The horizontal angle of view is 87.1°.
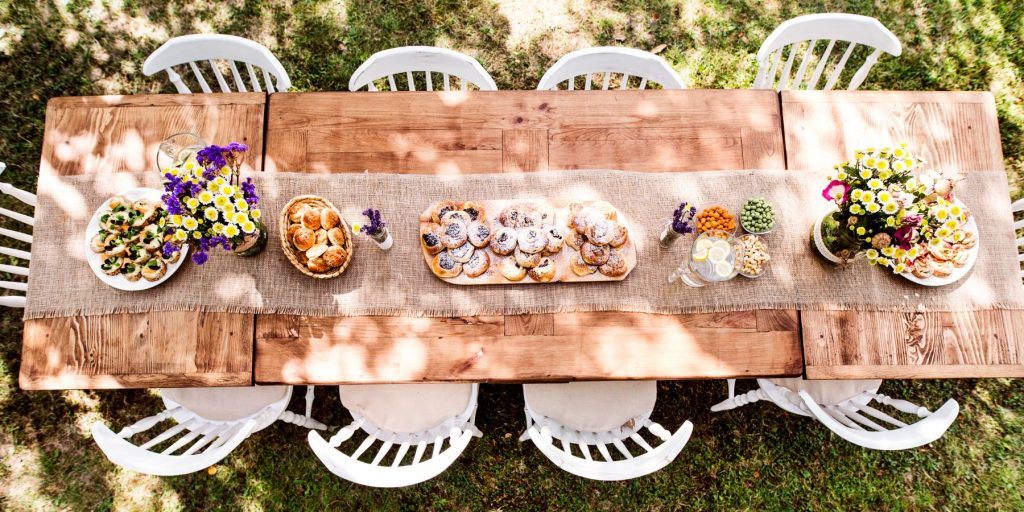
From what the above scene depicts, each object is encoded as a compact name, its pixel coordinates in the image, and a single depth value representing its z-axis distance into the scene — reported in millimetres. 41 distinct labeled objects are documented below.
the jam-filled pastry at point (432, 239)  1880
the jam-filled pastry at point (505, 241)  1891
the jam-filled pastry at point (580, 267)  1906
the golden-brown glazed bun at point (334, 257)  1804
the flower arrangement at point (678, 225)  1736
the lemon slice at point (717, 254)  1819
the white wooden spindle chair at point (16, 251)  2043
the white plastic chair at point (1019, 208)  2123
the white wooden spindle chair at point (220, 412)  2059
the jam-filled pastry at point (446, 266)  1895
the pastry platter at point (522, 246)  1884
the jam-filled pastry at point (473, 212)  1955
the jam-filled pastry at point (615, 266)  1896
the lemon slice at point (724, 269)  1825
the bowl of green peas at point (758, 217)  1901
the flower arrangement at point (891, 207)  1617
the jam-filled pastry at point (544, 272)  1895
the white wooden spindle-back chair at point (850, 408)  1900
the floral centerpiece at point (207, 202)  1561
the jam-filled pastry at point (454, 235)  1884
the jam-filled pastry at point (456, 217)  1914
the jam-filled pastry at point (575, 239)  1932
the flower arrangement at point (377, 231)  1688
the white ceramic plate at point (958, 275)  1927
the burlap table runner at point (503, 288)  1894
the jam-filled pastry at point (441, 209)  1948
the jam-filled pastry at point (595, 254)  1879
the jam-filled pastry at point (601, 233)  1861
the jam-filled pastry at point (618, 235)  1880
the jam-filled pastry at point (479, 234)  1896
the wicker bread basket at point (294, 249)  1794
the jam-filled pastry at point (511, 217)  1937
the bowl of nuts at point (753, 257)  1890
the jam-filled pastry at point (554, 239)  1899
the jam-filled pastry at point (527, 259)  1882
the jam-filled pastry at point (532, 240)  1865
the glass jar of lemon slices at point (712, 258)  1818
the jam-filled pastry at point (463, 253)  1895
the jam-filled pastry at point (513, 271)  1899
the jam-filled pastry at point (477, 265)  1893
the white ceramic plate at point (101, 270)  1863
